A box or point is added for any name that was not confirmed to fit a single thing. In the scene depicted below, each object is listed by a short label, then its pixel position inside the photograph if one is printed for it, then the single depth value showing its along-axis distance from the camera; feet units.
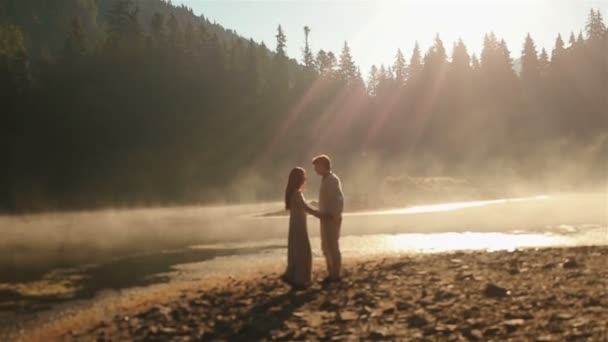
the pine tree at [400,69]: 432.87
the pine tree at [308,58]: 453.17
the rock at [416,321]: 30.89
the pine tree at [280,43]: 404.36
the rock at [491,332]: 27.66
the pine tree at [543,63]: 392.43
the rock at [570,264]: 44.80
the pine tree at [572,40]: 395.83
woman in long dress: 43.80
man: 44.45
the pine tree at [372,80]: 533.83
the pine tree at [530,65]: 389.60
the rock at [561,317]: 28.48
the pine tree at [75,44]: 319.06
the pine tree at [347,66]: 437.58
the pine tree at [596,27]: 392.57
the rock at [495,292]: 35.53
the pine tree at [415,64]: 414.21
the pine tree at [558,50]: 387.75
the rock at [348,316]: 33.22
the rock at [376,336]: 29.27
